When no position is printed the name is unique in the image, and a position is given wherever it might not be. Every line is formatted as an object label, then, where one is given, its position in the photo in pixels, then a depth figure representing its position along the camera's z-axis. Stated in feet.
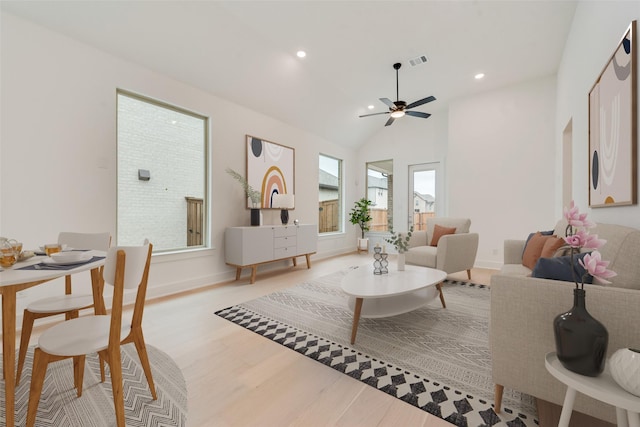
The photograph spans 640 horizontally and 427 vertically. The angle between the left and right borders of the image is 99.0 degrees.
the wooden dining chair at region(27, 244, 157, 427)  3.85
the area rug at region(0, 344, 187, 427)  4.49
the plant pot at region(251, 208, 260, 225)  14.05
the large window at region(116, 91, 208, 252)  10.34
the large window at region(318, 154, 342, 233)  20.71
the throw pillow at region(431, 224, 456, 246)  13.30
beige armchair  11.72
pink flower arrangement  3.16
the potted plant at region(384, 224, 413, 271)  9.63
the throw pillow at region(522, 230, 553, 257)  9.64
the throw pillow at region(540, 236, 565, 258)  7.68
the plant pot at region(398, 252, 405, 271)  9.62
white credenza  12.72
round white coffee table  7.05
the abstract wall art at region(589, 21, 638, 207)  5.04
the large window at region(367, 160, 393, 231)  22.24
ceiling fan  12.38
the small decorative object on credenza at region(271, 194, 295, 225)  15.38
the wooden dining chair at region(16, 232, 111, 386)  4.99
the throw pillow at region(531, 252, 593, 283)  4.28
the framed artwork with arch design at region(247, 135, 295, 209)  14.56
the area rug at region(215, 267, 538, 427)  4.83
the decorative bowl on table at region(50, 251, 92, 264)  4.50
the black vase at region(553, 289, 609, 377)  2.97
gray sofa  3.44
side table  2.59
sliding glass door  19.52
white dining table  3.60
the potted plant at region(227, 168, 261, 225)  13.97
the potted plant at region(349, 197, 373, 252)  22.31
